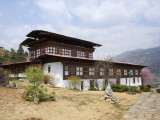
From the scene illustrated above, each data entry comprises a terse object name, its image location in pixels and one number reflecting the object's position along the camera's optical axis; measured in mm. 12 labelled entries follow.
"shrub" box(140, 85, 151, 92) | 25275
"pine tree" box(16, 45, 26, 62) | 63694
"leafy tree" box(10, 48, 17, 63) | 61531
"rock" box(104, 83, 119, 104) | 12648
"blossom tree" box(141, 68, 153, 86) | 51875
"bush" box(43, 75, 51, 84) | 22394
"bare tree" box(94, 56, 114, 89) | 27209
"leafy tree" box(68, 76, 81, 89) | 19986
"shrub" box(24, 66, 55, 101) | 10352
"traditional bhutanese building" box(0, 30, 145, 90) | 23820
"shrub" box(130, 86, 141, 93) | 19922
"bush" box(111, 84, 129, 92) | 19659
